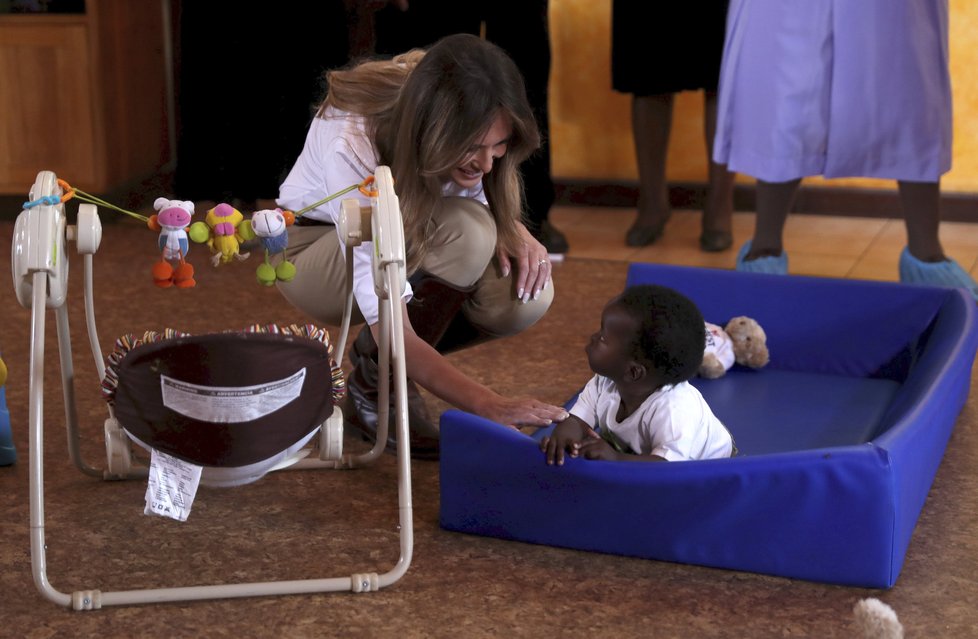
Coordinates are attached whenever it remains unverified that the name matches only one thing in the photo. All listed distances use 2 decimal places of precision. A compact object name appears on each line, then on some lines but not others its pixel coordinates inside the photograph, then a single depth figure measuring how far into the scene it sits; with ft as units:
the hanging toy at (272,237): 19.48
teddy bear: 22.46
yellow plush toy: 19.40
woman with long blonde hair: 20.24
